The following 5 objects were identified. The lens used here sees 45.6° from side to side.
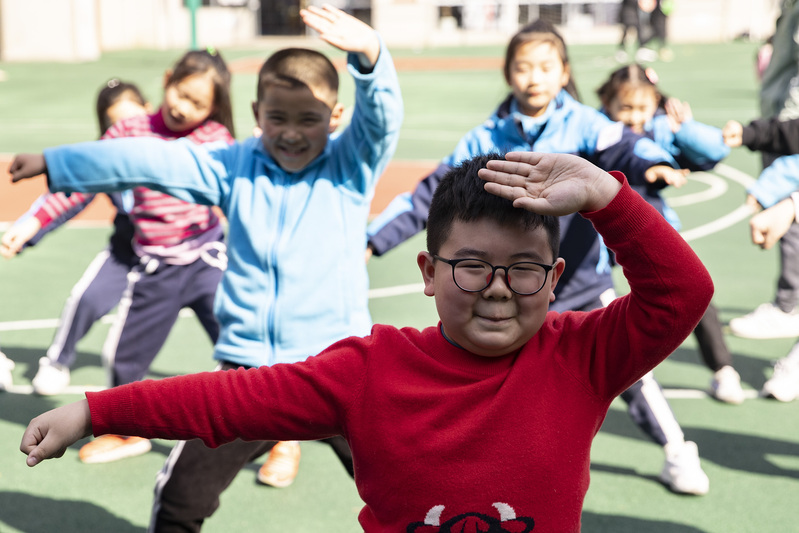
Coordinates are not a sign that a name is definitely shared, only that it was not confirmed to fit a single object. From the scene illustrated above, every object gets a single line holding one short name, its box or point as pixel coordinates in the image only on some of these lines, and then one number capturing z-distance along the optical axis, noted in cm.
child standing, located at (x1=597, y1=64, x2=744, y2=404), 513
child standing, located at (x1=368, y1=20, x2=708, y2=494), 391
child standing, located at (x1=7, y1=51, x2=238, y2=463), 451
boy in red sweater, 198
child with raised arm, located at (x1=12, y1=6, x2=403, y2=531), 317
